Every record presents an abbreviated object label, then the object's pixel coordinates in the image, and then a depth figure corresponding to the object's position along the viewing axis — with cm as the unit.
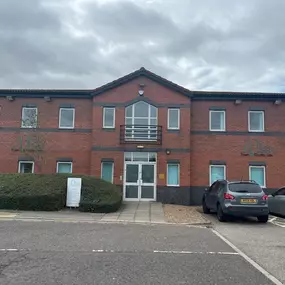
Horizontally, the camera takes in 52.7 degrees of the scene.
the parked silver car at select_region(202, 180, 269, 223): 1044
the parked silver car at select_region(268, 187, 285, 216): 1206
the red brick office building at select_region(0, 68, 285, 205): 1628
